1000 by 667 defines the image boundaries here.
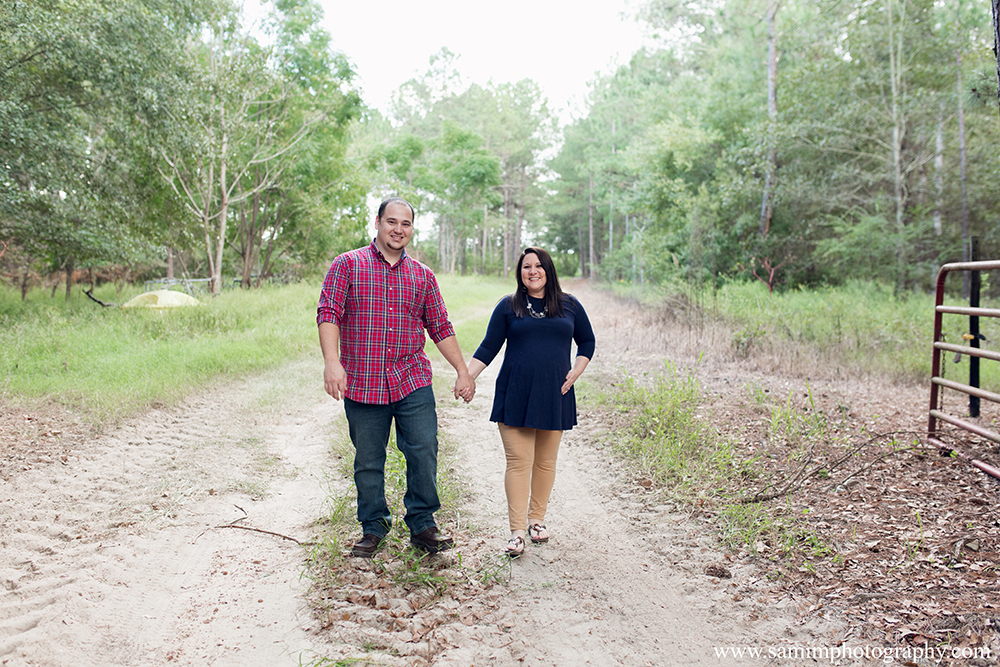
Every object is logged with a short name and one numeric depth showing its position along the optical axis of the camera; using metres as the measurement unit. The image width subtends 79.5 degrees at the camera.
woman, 3.78
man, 3.53
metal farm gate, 4.38
